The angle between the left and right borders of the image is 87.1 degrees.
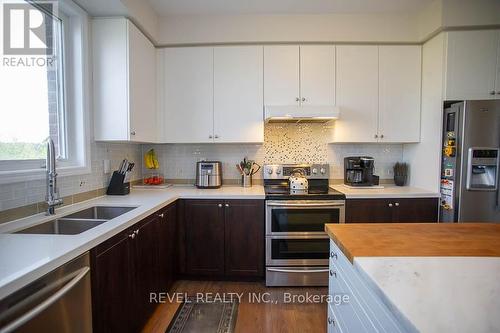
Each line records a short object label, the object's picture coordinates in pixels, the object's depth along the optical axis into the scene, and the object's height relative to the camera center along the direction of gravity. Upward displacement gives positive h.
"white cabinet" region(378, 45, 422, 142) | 2.63 +0.62
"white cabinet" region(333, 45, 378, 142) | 2.64 +0.63
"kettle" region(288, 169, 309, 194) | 2.56 -0.30
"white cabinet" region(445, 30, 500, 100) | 2.33 +0.80
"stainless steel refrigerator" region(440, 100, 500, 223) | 2.17 -0.05
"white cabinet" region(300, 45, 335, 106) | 2.63 +0.80
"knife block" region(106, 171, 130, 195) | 2.31 -0.27
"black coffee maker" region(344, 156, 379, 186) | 2.77 -0.17
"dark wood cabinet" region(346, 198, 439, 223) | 2.41 -0.51
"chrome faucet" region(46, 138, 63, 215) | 1.55 -0.17
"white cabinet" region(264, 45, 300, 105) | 2.63 +0.80
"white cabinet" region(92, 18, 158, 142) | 2.14 +0.63
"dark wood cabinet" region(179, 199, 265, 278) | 2.40 -0.76
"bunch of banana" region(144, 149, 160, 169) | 2.88 -0.06
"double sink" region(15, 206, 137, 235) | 1.47 -0.42
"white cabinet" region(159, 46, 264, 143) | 2.64 +0.61
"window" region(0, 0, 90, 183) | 1.56 +0.37
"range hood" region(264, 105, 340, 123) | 2.44 +0.40
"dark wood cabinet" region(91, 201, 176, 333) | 1.27 -0.71
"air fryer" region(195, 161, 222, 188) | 2.72 -0.21
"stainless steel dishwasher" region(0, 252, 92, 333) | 0.81 -0.52
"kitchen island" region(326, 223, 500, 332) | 0.62 -0.37
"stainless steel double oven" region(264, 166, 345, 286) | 2.38 -0.78
